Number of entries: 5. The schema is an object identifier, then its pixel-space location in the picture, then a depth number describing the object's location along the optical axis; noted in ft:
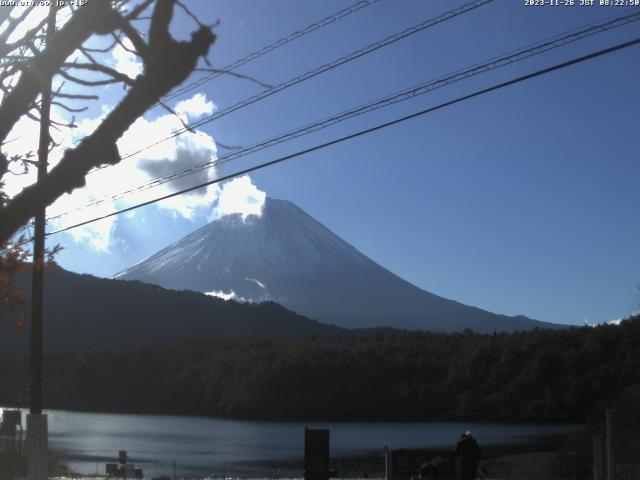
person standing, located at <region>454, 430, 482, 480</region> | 50.52
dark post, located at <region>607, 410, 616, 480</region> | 37.42
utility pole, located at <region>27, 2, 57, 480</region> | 40.88
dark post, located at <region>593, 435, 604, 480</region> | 48.26
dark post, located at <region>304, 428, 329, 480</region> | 47.14
